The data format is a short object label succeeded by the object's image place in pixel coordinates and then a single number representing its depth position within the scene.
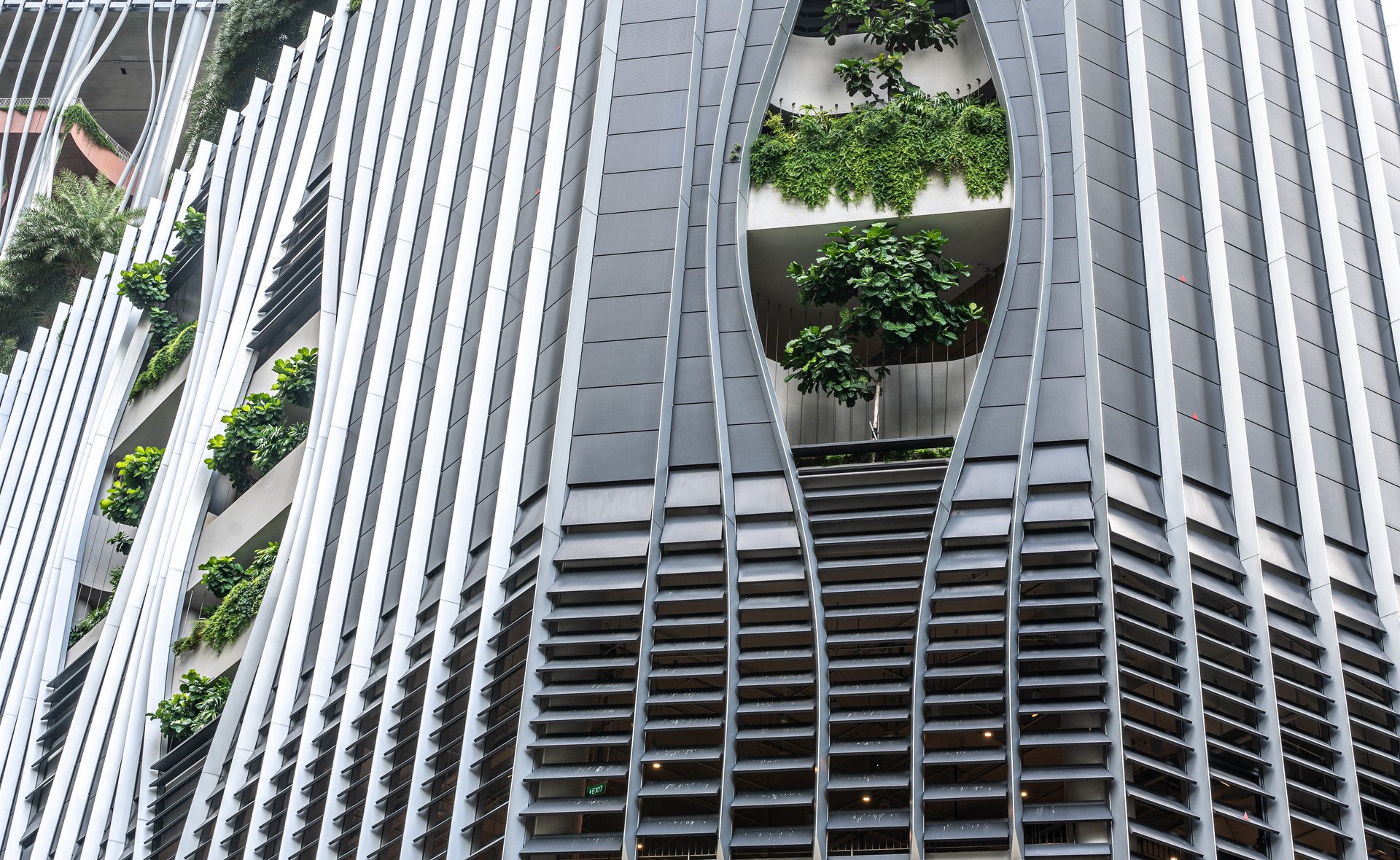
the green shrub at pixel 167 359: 37.25
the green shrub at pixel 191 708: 27.89
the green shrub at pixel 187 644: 30.06
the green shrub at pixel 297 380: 31.22
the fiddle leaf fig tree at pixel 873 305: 24.05
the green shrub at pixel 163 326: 38.72
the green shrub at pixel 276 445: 31.22
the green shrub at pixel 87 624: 34.66
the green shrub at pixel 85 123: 57.88
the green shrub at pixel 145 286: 38.56
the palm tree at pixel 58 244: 47.88
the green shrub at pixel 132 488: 34.59
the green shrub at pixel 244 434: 31.42
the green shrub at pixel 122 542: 35.41
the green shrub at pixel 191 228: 38.69
